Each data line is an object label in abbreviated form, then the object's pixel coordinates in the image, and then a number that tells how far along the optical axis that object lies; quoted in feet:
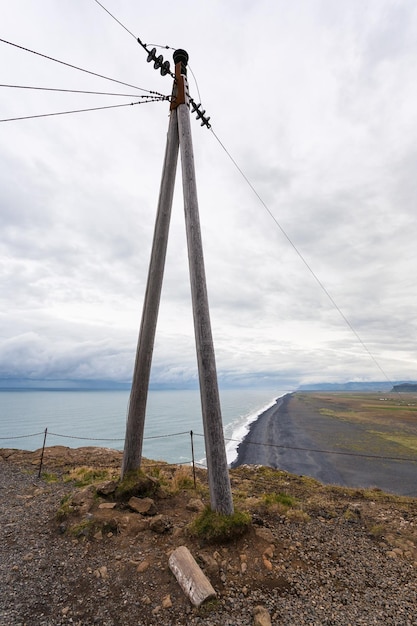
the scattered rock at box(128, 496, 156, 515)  22.44
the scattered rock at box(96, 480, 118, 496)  24.48
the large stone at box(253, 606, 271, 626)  12.66
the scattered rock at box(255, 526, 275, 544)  18.31
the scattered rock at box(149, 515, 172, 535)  19.76
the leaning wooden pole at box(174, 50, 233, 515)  18.80
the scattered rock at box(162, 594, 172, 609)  13.70
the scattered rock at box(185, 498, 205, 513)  23.95
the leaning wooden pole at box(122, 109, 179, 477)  25.32
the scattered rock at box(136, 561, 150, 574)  16.05
